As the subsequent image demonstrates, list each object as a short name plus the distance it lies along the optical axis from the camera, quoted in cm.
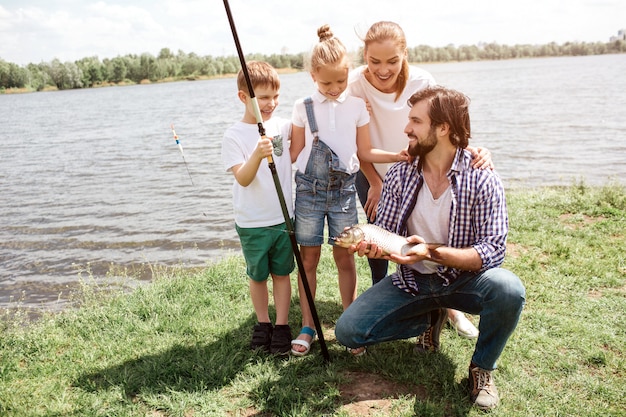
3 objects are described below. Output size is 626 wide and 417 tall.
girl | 375
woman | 373
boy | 383
